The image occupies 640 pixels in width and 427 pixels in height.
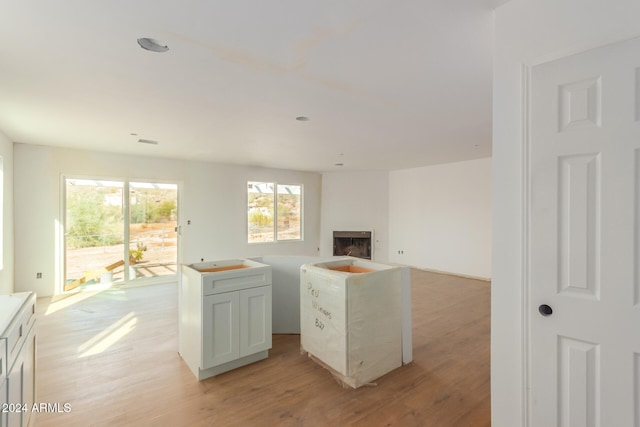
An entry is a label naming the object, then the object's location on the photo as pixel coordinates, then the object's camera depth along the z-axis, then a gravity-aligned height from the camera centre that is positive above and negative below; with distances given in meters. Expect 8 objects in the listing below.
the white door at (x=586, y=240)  1.17 -0.12
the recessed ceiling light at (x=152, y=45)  1.77 +1.04
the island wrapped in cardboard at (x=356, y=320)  2.28 -0.91
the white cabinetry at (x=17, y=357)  1.28 -0.74
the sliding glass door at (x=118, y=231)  5.07 -0.37
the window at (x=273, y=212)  6.99 -0.01
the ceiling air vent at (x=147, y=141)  4.29 +1.05
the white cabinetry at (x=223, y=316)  2.38 -0.91
